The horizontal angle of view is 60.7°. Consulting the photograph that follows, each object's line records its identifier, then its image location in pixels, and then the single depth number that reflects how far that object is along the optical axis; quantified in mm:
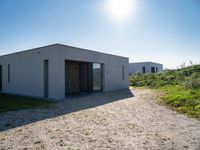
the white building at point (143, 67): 34812
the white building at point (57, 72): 9977
